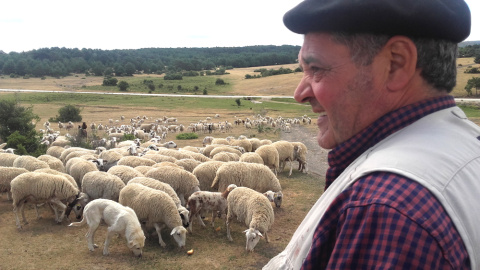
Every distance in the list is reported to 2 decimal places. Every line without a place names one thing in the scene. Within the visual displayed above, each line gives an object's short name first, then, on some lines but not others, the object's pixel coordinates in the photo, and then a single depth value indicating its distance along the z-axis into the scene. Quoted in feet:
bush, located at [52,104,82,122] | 117.80
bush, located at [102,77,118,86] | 258.98
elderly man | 3.21
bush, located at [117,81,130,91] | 238.68
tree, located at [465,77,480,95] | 166.08
